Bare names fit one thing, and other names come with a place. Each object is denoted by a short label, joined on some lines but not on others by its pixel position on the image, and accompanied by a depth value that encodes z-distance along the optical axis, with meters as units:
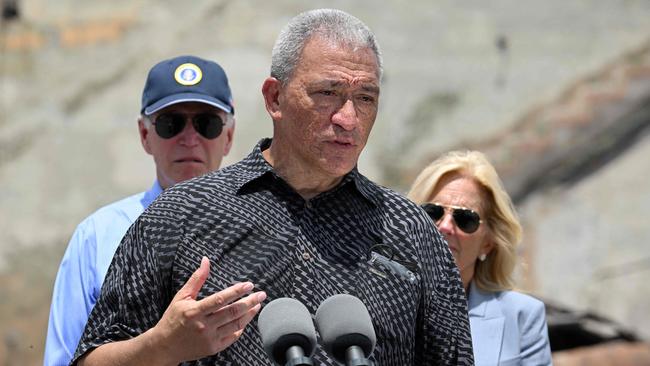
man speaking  6.19
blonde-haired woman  9.77
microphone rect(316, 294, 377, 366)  5.57
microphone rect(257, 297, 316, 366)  5.46
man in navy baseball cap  8.93
